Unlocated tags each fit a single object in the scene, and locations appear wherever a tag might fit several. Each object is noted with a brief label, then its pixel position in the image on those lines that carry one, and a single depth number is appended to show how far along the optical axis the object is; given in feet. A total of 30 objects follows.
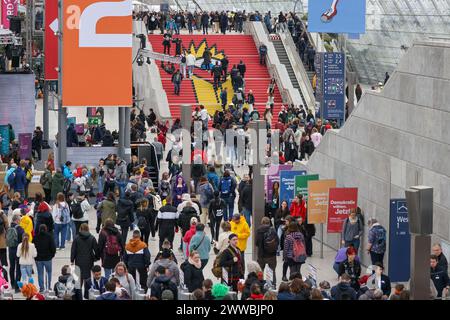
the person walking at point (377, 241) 73.72
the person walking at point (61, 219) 79.77
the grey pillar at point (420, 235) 54.19
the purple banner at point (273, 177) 88.38
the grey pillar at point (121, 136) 110.78
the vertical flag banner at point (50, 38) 118.32
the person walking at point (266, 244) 70.08
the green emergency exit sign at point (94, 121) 134.51
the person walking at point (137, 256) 66.33
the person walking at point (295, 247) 70.64
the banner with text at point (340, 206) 80.12
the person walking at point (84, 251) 66.90
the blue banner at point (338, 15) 131.03
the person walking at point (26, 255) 67.92
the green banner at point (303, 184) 84.58
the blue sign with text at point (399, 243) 73.10
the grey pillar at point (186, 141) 99.86
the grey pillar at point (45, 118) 130.31
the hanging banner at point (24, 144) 118.83
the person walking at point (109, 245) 67.97
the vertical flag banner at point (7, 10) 161.79
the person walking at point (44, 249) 68.64
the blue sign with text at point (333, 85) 131.13
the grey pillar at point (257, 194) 80.64
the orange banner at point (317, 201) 81.15
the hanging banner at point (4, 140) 121.49
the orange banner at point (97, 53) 105.91
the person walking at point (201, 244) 69.62
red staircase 175.22
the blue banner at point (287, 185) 85.92
